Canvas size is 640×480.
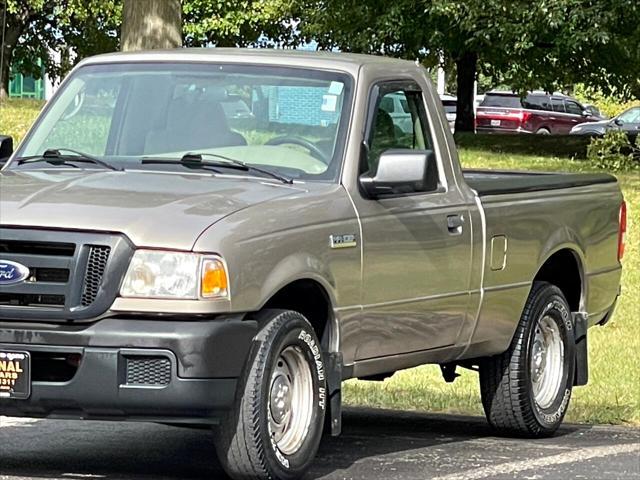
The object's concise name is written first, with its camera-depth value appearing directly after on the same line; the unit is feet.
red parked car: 186.09
